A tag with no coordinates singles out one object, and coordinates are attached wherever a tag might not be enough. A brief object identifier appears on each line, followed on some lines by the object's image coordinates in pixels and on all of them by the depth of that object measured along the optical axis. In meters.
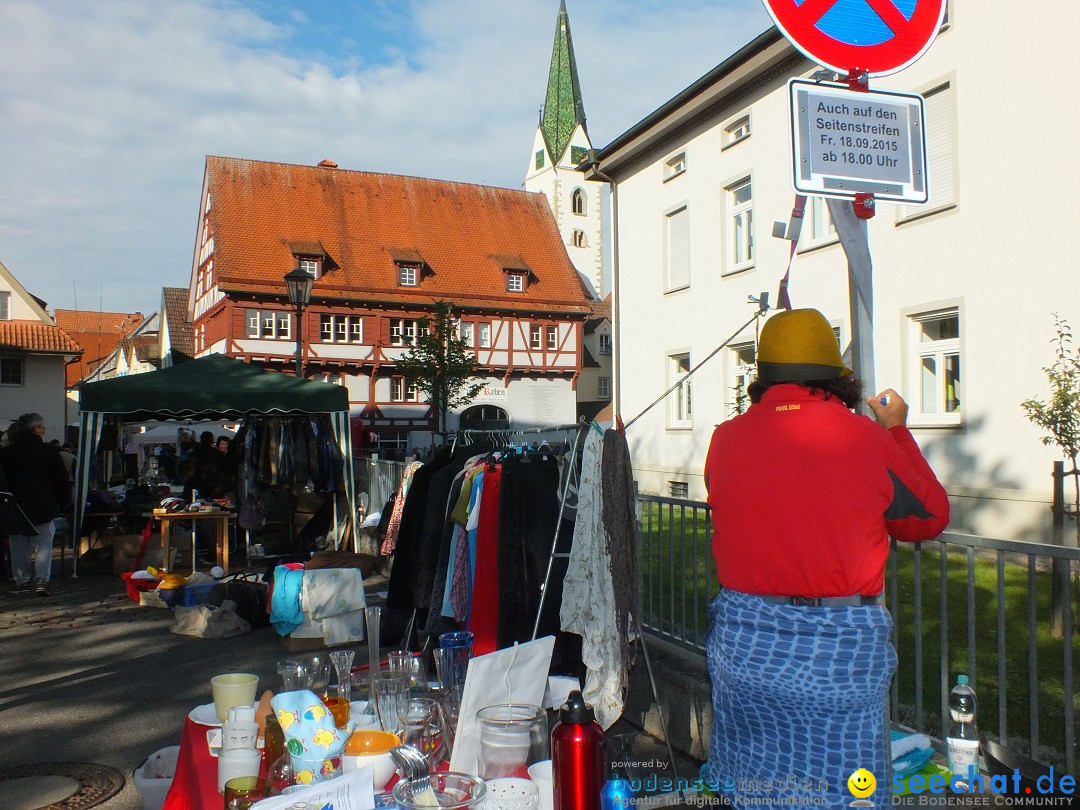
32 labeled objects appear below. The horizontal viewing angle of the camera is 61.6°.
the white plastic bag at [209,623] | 7.63
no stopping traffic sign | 2.75
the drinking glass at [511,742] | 2.61
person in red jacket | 2.28
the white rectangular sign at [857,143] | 2.53
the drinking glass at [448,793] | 2.30
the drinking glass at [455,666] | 3.22
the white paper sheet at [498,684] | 2.69
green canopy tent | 11.07
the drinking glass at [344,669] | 3.22
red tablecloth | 2.90
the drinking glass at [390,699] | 2.92
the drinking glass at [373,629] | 3.63
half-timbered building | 38.03
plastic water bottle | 2.97
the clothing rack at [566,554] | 4.24
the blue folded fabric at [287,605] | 7.19
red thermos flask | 2.41
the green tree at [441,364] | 27.61
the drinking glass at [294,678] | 3.12
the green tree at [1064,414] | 6.64
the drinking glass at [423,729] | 2.77
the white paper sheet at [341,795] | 2.34
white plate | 3.18
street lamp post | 13.13
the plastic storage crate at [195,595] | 8.61
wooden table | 10.60
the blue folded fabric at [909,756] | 2.98
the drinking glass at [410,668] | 3.15
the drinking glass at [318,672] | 3.18
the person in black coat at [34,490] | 9.87
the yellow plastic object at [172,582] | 9.19
